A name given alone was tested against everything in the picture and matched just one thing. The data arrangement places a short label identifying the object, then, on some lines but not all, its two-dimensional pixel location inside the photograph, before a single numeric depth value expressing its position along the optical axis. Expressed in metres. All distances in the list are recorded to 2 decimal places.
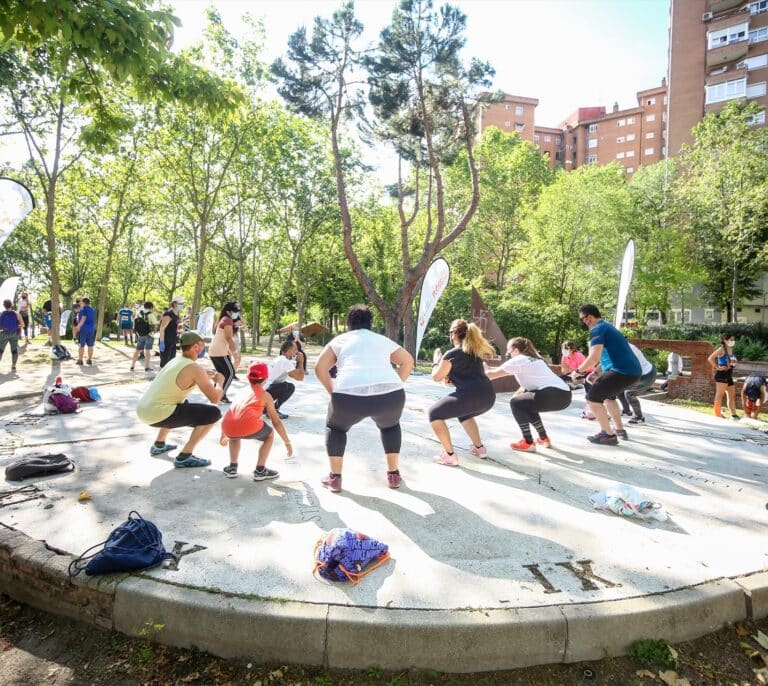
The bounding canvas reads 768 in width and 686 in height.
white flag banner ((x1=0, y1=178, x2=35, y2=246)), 6.16
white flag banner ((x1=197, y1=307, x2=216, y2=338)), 16.05
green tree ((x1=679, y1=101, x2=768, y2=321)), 27.25
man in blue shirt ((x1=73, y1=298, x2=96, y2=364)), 13.16
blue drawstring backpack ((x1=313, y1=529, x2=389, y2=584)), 2.87
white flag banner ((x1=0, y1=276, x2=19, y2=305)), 12.06
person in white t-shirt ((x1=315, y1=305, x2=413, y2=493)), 4.17
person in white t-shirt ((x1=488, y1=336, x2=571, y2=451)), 5.83
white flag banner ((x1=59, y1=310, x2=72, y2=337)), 26.23
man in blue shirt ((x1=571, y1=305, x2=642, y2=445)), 6.08
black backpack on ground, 4.45
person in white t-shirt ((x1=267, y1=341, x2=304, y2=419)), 6.77
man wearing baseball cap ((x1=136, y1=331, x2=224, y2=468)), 4.79
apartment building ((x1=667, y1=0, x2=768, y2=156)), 39.59
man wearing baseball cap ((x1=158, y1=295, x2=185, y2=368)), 10.05
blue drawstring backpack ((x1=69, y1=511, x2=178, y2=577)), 2.82
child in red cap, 4.52
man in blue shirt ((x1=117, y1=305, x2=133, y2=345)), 20.65
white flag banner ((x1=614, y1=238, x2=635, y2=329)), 11.16
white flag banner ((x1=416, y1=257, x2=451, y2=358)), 12.55
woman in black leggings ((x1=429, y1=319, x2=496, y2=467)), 5.21
